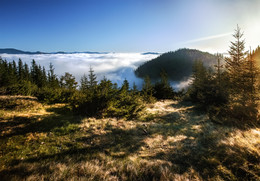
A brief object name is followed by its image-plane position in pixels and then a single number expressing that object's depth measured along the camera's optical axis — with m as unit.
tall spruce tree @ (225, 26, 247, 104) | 19.78
